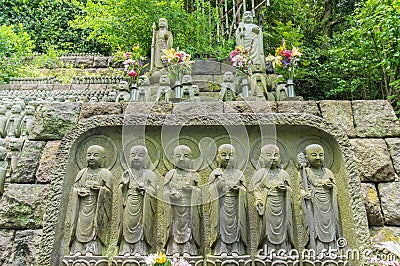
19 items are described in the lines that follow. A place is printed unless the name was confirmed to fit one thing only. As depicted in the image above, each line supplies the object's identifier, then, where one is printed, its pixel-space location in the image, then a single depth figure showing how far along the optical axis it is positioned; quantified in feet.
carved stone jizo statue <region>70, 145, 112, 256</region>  11.12
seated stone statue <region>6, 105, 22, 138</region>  20.24
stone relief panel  11.17
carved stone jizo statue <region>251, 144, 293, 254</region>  11.16
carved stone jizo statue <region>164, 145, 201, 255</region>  11.12
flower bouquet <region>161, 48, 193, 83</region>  19.48
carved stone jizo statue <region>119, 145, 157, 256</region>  11.09
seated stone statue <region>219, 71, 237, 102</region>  19.53
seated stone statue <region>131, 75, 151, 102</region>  20.42
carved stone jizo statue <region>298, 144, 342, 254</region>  11.14
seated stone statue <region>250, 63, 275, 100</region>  20.52
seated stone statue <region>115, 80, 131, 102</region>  19.97
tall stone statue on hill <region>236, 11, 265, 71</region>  25.49
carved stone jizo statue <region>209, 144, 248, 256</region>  11.10
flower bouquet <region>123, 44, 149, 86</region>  21.15
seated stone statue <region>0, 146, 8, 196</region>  13.44
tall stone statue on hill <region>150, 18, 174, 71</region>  28.35
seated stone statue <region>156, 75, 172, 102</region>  19.14
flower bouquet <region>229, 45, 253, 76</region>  21.43
